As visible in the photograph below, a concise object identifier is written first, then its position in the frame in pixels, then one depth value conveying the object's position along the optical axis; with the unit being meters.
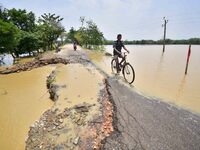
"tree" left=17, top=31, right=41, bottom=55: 21.05
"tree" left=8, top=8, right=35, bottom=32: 23.99
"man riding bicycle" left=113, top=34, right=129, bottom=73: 6.16
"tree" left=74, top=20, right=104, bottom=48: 27.75
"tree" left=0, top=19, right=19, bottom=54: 13.73
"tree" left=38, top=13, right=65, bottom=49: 25.29
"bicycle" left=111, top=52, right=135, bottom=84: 5.78
